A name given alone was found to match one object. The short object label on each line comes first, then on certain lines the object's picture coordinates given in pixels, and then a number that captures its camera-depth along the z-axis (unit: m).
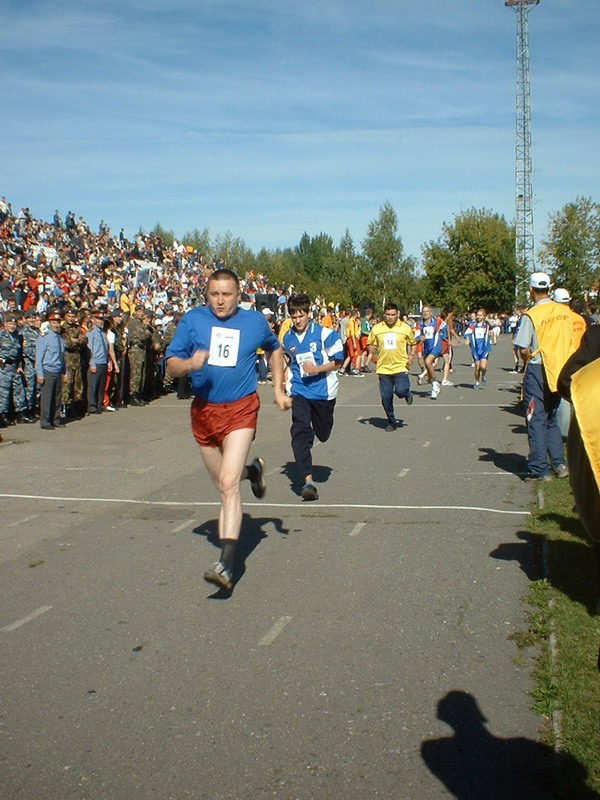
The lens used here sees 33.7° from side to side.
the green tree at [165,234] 79.33
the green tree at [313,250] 143.23
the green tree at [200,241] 76.99
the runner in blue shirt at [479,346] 23.28
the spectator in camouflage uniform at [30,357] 16.77
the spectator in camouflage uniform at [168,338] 23.81
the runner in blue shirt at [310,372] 10.22
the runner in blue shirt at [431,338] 21.53
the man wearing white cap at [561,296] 12.58
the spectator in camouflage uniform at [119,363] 20.33
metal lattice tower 67.75
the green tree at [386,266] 76.94
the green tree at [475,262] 69.62
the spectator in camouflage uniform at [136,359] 20.66
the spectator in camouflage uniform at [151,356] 21.59
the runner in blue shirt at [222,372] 6.75
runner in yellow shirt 15.48
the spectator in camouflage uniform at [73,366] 17.73
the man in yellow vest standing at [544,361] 9.28
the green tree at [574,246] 38.50
